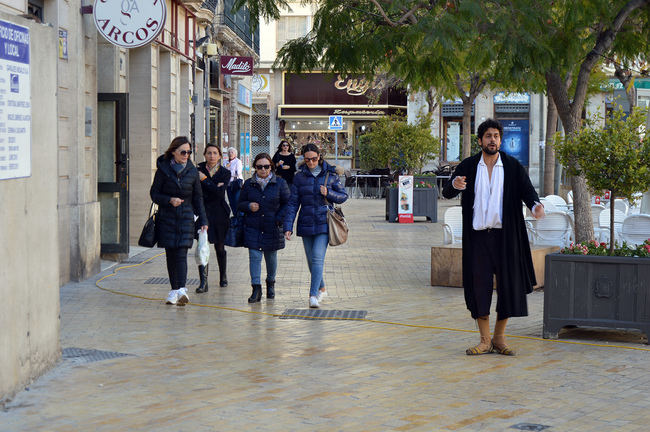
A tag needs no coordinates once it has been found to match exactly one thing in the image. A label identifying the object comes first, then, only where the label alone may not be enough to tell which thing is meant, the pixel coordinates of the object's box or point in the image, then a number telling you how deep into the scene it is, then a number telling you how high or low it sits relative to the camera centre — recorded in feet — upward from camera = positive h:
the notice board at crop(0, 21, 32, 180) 20.24 +1.13
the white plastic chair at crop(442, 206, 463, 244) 43.75 -2.76
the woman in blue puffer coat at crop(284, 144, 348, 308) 35.45 -1.50
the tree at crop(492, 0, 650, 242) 38.17 +4.85
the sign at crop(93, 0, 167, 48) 42.47 +5.85
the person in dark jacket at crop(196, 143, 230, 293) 40.50 -1.74
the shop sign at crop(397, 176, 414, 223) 81.15 -2.92
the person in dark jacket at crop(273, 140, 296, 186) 63.67 -0.10
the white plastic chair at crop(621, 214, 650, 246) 41.06 -2.63
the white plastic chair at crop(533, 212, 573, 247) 44.06 -2.90
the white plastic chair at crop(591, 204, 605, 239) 48.05 -2.62
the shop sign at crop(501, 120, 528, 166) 164.04 +3.86
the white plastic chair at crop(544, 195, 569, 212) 57.16 -2.25
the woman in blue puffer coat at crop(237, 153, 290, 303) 36.94 -1.92
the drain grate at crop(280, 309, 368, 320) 33.12 -5.08
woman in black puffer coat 35.45 -1.73
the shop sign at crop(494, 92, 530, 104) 163.53 +10.20
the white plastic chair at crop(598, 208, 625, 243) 47.40 -2.89
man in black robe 26.23 -1.92
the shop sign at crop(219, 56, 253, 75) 92.94 +8.70
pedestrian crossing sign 135.54 +5.16
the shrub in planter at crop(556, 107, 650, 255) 29.40 +0.21
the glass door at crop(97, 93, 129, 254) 49.26 -0.69
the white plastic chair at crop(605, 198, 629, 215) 56.74 -2.35
